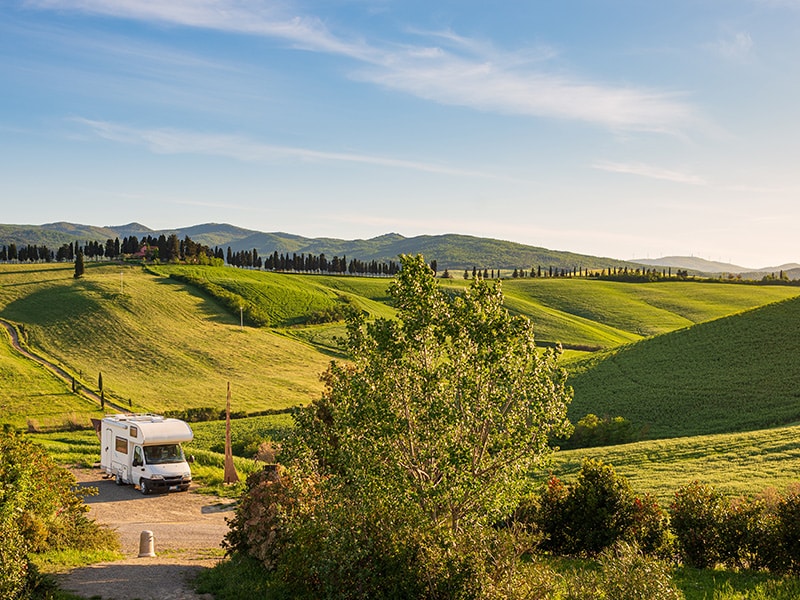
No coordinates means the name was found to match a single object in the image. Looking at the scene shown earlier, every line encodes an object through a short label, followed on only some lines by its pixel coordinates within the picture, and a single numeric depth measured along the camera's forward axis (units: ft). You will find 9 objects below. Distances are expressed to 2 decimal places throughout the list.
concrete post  68.44
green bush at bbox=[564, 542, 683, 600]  36.81
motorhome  107.34
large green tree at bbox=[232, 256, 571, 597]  44.96
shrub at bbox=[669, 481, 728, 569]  56.70
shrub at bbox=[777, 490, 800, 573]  52.90
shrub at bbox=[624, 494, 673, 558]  59.52
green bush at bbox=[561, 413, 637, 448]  146.41
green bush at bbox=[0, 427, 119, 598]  45.06
